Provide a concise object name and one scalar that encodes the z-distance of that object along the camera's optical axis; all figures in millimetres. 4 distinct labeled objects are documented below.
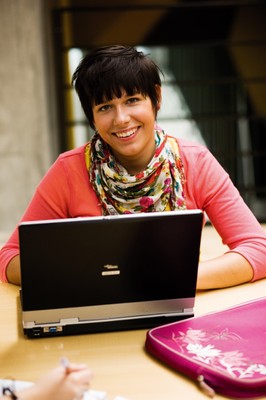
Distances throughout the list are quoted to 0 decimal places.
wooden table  1738
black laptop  1829
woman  2236
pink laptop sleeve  1715
